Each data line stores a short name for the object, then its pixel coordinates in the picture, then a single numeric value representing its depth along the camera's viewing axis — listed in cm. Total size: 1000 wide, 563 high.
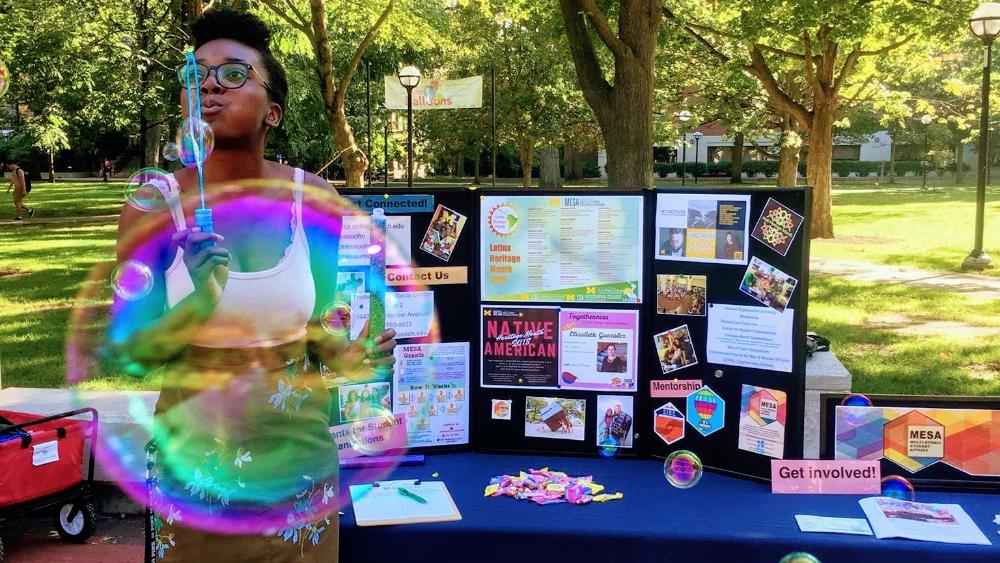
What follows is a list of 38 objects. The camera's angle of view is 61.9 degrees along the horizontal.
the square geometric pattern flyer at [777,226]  334
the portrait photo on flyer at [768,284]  337
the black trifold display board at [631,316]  342
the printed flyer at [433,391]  378
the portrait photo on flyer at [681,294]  356
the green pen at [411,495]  331
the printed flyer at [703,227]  346
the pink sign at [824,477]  341
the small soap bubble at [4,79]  567
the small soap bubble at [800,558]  283
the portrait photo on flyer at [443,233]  373
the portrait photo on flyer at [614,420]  375
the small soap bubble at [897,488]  341
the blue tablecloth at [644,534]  296
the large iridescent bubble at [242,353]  177
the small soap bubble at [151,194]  179
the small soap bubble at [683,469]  348
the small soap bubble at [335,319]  208
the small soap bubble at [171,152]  232
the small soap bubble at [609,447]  378
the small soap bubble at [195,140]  178
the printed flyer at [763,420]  342
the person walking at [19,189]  2375
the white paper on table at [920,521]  300
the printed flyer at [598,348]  369
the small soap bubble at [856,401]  352
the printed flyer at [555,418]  378
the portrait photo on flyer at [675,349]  360
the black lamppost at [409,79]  2022
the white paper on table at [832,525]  304
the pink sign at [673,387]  362
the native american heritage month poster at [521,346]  375
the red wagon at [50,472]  424
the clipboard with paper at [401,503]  313
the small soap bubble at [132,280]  172
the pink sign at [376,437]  373
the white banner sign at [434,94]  2109
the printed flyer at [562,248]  363
